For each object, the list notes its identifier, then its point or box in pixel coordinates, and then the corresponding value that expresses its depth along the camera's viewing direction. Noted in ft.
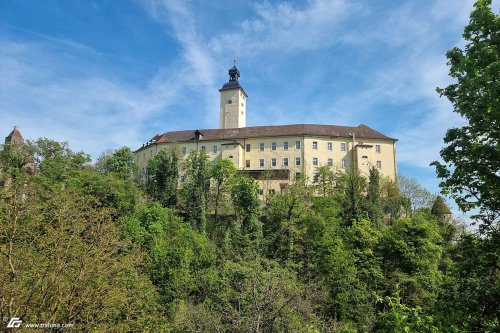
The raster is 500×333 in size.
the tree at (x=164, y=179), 134.82
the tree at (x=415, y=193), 185.06
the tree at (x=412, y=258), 82.58
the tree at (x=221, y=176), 143.23
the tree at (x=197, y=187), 121.60
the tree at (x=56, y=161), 124.47
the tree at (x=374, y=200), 117.91
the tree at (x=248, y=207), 110.93
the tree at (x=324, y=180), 156.22
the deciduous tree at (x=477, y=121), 30.50
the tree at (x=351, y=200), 115.96
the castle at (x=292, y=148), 181.68
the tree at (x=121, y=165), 140.36
